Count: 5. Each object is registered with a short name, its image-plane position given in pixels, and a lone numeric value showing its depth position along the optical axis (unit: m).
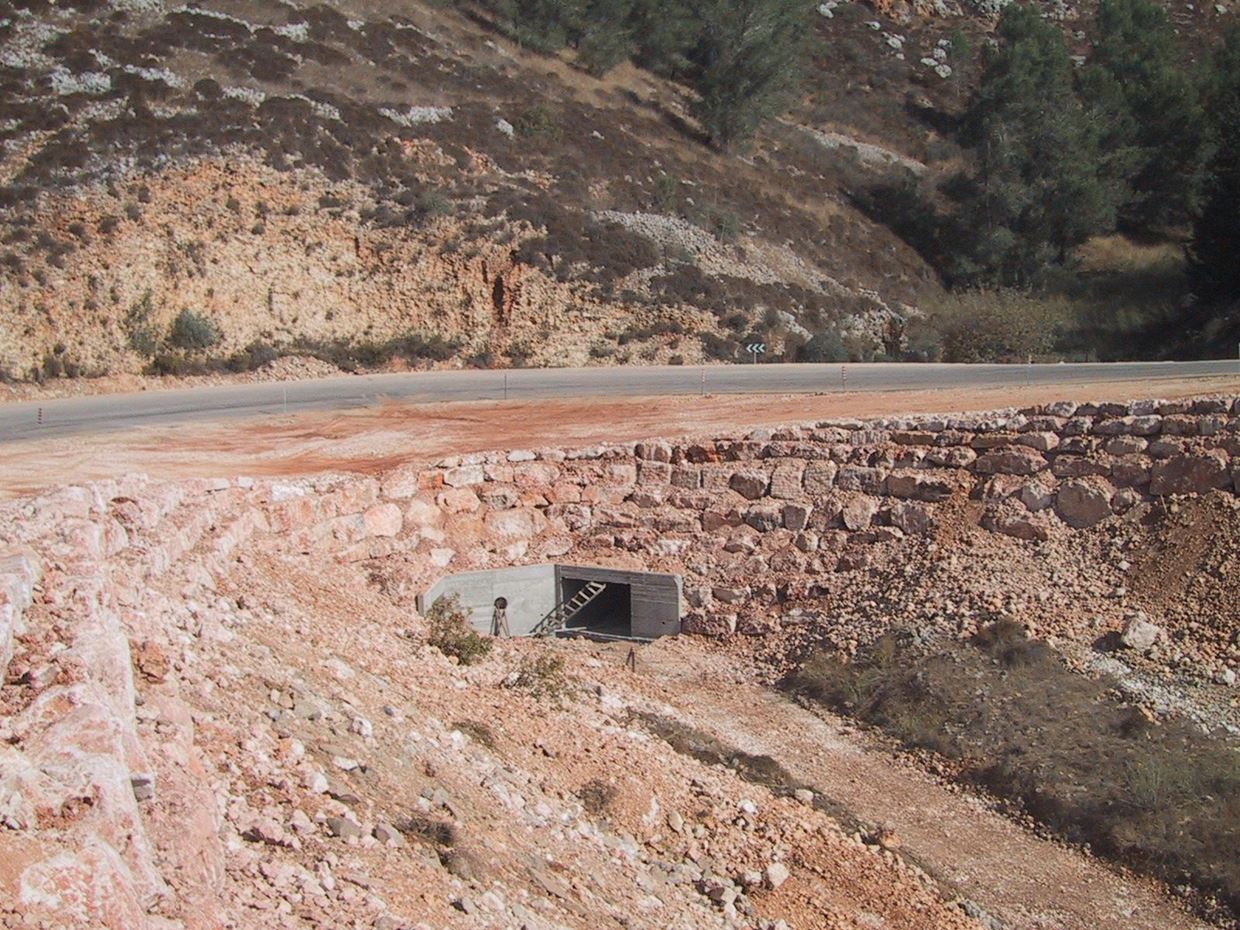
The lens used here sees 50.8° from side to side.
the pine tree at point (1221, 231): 47.00
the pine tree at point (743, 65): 55.00
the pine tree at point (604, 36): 57.25
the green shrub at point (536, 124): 46.62
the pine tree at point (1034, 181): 52.47
